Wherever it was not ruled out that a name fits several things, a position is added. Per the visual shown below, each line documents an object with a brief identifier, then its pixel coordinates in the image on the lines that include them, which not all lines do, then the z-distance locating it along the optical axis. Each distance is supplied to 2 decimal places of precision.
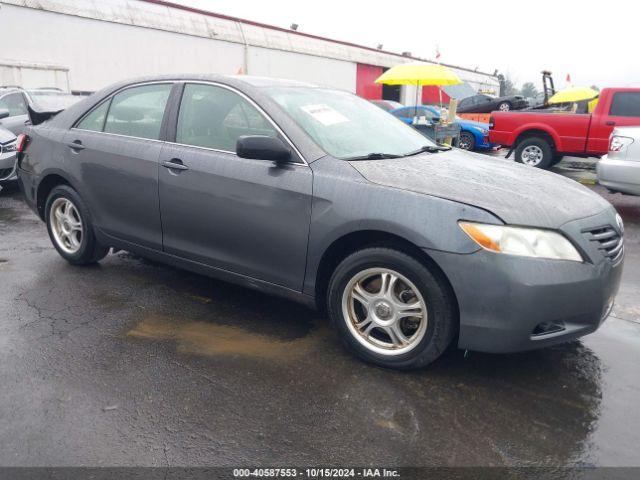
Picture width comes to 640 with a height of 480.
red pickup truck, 10.12
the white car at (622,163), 7.01
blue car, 14.54
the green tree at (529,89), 117.75
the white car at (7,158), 7.83
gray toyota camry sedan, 2.71
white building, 16.81
